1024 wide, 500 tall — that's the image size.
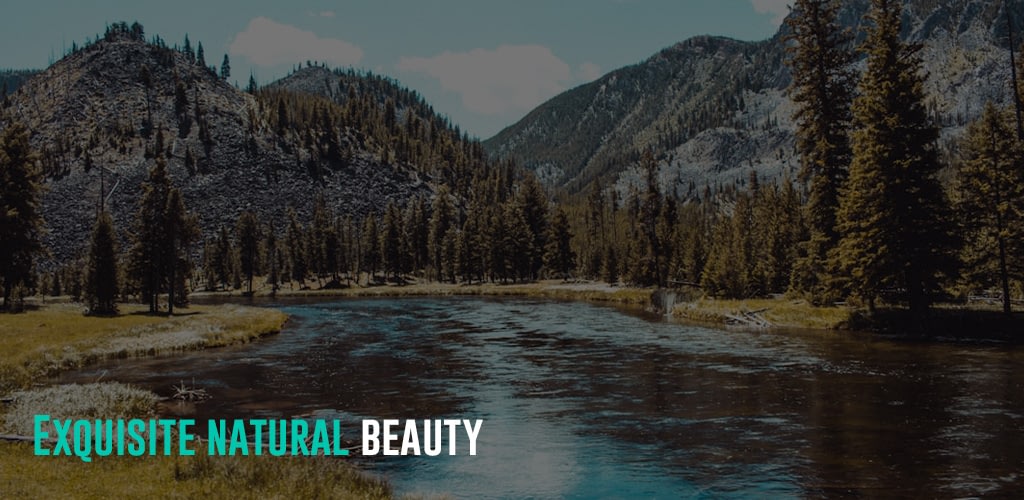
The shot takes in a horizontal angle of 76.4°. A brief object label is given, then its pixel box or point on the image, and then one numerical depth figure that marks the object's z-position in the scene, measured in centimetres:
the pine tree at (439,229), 15475
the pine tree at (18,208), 5725
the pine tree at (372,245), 15412
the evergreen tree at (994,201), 4047
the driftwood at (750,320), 4881
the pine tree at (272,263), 15084
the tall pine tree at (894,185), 3959
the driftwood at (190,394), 2680
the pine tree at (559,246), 13025
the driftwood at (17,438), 1610
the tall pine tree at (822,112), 4838
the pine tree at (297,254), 15562
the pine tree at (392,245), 14800
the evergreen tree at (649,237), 9075
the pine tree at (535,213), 13688
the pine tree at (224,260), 16512
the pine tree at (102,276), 5903
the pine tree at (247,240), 15400
